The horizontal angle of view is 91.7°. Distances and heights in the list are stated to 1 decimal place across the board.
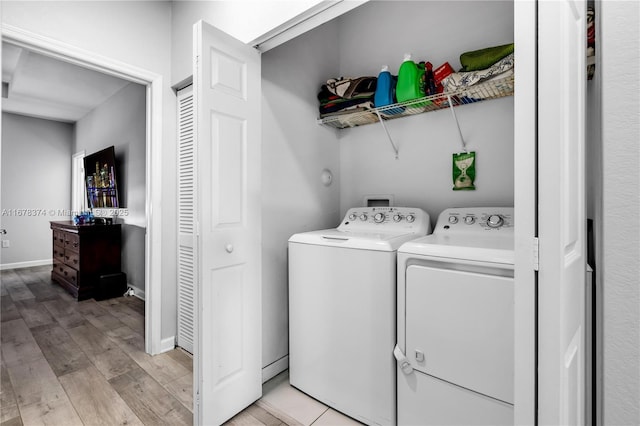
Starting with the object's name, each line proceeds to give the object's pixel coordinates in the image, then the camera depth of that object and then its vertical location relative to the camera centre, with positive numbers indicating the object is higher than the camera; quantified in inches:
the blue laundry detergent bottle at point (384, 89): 77.7 +30.5
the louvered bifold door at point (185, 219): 92.0 -2.6
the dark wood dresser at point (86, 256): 146.9 -22.4
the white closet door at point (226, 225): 57.9 -2.9
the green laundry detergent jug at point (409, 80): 72.6 +30.7
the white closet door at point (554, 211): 26.5 -0.1
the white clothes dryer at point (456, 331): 46.3 -19.6
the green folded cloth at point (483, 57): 61.1 +31.3
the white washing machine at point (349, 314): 59.1 -21.7
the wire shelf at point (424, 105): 65.4 +25.8
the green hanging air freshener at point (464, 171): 75.4 +9.8
